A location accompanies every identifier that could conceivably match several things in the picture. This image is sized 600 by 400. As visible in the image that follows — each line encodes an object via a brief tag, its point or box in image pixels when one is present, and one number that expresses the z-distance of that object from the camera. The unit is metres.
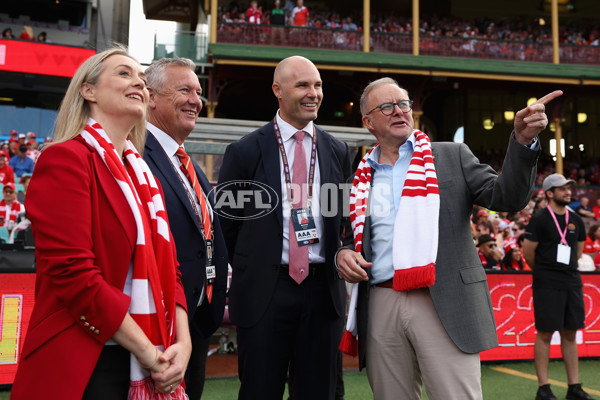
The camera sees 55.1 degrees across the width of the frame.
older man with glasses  2.67
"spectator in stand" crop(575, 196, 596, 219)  15.46
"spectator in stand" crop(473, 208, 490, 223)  11.95
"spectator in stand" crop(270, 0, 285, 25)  19.09
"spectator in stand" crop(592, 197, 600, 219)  17.89
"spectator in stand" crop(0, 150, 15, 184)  12.59
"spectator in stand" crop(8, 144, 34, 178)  14.16
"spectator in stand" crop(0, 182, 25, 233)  10.23
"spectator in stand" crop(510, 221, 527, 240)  12.48
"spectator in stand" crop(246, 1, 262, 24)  19.33
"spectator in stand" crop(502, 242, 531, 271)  8.83
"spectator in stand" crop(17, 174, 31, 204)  11.42
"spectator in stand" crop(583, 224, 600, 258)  11.81
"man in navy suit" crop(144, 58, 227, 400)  2.70
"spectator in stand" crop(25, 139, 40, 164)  14.87
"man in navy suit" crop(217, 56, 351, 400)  2.98
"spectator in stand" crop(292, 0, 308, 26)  19.80
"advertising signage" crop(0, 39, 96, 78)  20.53
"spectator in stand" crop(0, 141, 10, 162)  15.08
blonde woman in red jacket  1.78
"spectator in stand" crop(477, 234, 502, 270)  8.28
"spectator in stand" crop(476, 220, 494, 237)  10.72
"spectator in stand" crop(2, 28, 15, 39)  20.77
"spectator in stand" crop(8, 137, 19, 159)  15.23
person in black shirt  5.57
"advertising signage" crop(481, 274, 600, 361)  7.34
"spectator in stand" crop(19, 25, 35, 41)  21.33
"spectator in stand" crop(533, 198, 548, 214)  14.71
